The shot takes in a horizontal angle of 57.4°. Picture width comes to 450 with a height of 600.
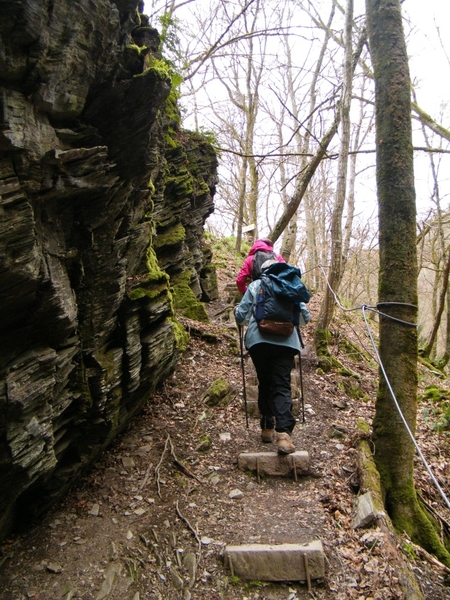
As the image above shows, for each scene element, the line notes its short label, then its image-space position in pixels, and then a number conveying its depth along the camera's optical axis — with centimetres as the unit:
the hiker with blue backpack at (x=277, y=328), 523
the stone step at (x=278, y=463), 522
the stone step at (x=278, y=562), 374
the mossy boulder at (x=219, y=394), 705
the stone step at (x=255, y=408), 693
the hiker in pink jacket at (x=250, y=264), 653
